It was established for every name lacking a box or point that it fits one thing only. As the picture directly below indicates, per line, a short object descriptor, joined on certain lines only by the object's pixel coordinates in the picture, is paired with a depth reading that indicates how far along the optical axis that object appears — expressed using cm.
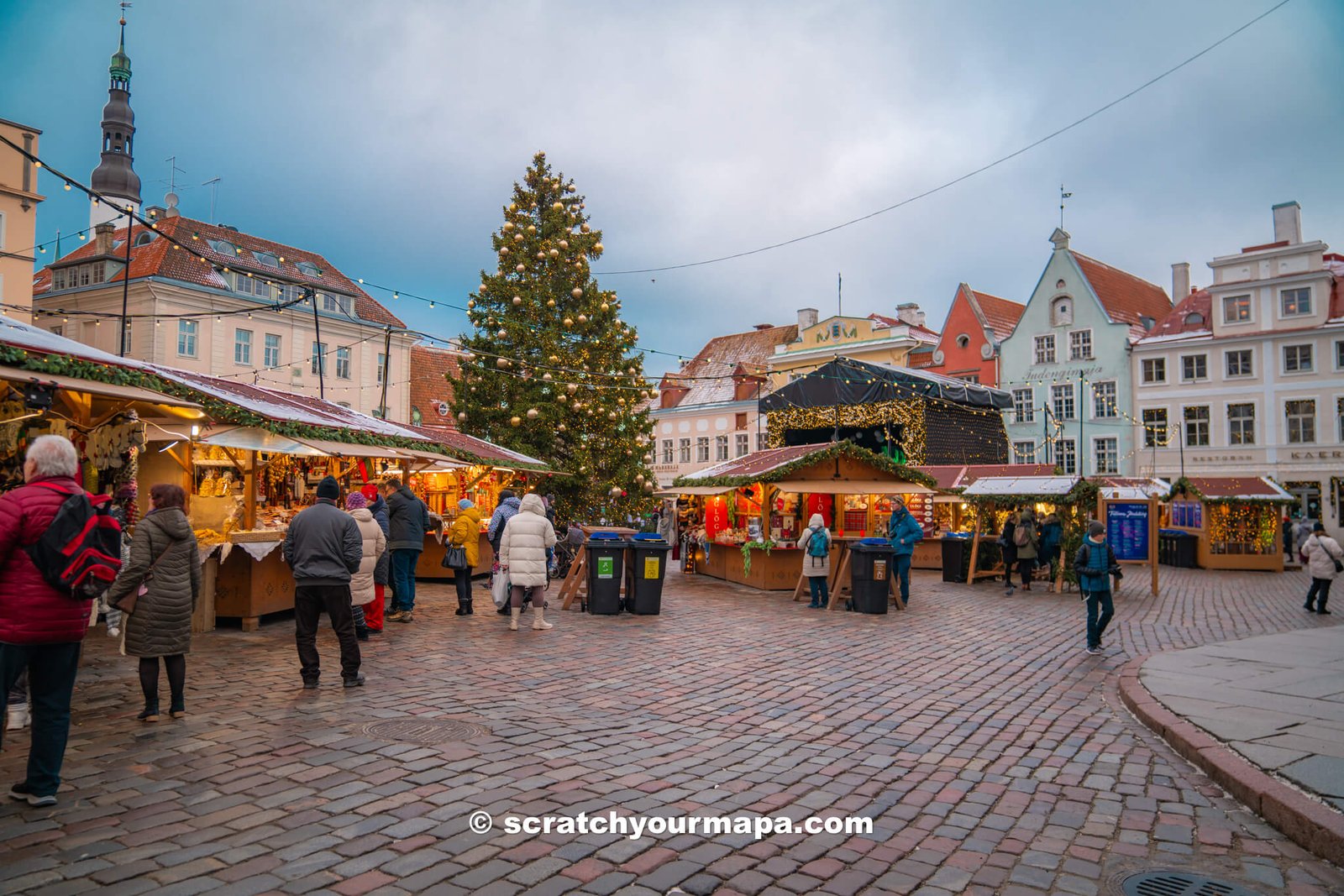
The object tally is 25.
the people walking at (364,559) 967
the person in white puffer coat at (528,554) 1086
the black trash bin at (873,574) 1344
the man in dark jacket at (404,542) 1162
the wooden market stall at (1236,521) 2452
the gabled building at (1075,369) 3947
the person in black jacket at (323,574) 720
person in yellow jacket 1231
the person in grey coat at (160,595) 606
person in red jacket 444
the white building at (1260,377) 3494
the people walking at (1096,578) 999
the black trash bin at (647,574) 1277
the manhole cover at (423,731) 581
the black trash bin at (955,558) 2039
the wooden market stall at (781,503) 1720
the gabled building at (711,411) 4784
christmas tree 2088
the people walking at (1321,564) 1438
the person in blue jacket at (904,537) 1458
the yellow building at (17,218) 2797
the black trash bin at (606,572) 1278
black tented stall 2609
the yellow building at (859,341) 4444
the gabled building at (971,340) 4319
